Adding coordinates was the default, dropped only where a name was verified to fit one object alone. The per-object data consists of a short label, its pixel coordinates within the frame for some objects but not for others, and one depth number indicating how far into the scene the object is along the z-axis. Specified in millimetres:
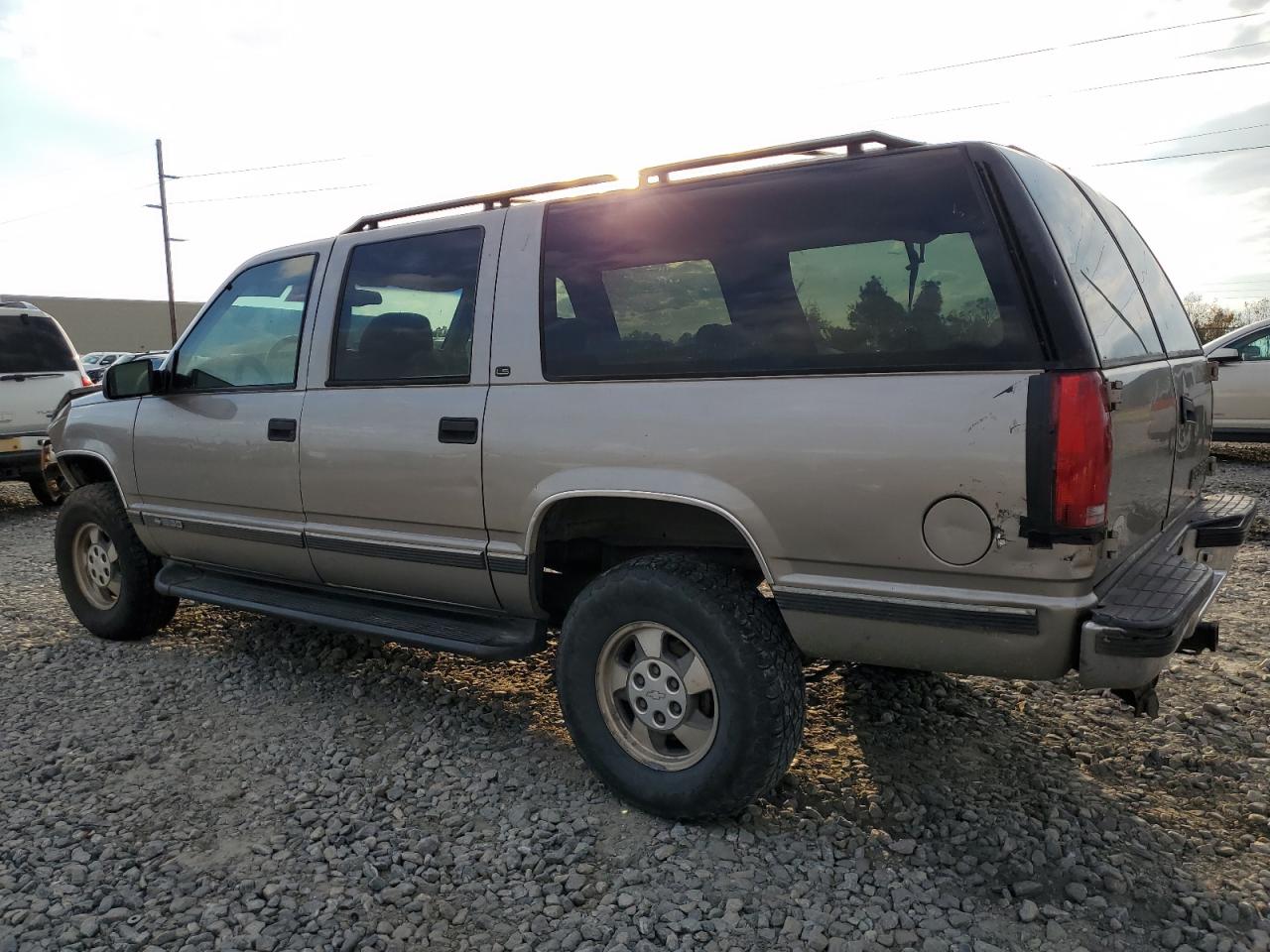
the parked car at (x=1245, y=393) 9625
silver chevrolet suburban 2484
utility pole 32500
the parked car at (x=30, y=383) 9250
